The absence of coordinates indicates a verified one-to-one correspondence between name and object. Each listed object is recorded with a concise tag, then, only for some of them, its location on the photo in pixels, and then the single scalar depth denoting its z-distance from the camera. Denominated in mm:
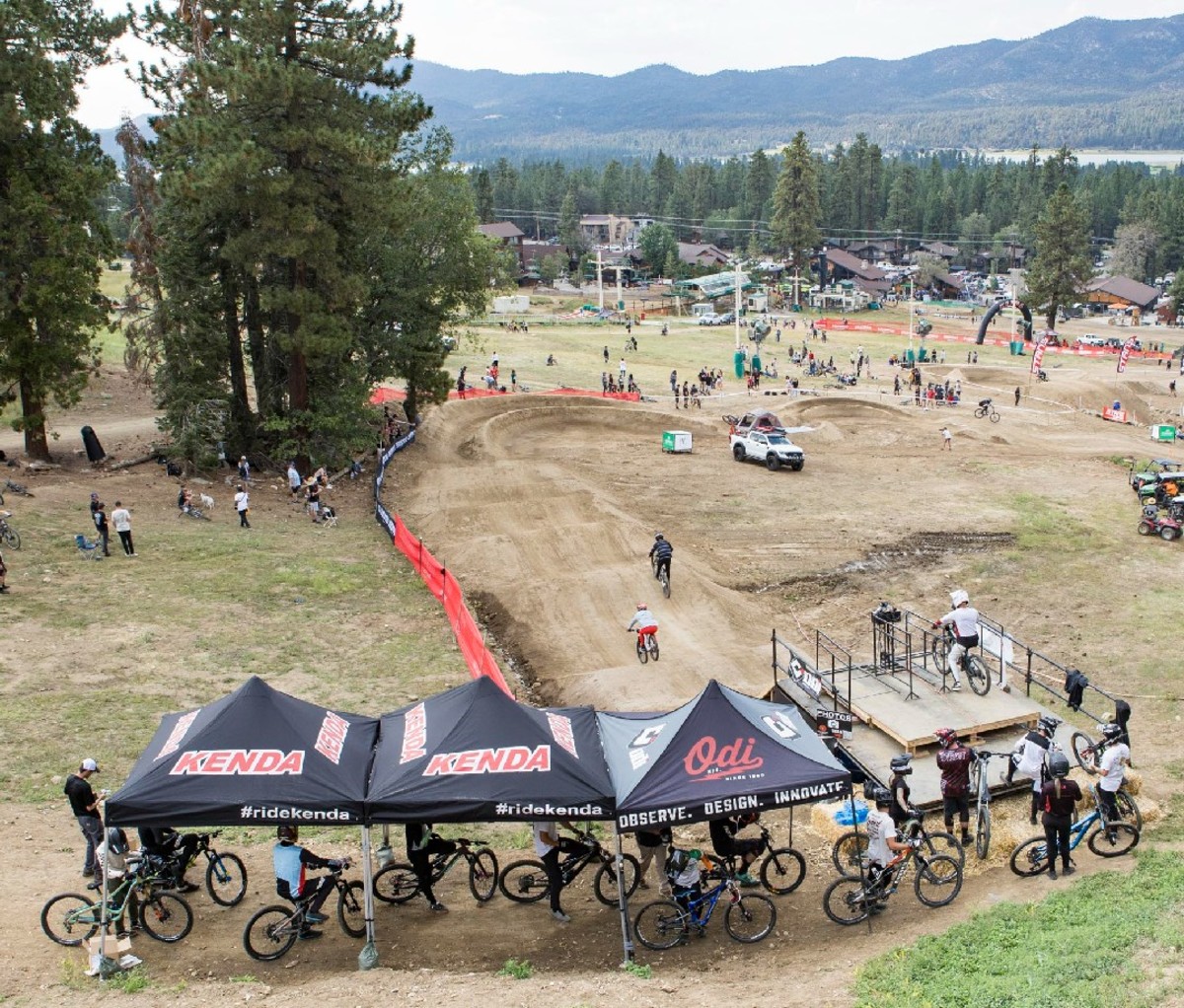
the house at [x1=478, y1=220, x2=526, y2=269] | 138250
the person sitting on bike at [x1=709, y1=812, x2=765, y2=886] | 12398
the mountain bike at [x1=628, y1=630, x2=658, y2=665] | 23469
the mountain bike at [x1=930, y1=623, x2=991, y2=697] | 17969
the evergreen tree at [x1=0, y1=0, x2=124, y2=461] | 33000
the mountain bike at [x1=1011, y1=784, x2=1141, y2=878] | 13148
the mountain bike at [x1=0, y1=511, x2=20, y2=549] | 26812
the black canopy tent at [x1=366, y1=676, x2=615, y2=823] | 11445
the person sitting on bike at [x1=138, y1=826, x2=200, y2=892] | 11930
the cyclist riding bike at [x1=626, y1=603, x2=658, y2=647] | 23203
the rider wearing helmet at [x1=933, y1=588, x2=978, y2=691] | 17844
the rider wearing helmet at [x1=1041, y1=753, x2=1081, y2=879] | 12305
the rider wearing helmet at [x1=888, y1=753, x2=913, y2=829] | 12781
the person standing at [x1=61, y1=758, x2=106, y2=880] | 12258
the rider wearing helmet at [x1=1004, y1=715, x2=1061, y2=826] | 14195
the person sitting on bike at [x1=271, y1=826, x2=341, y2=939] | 11414
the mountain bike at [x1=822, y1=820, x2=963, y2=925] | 12172
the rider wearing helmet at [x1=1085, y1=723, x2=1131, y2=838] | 13484
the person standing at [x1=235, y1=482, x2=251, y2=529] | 31812
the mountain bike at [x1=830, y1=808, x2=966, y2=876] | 12711
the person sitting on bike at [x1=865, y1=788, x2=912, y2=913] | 12164
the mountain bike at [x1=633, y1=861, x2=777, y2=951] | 11828
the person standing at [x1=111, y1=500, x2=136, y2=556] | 27016
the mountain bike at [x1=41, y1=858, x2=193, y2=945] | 11422
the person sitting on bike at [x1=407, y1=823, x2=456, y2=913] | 12227
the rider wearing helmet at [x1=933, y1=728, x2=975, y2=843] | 13384
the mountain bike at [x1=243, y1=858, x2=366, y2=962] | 11438
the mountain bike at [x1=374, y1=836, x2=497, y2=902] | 12570
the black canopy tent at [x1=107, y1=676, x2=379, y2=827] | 11141
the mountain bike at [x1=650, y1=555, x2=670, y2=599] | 27375
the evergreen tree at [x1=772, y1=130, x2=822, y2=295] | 110000
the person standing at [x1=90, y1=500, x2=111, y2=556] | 26969
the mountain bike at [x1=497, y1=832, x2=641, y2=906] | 12539
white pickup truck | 42656
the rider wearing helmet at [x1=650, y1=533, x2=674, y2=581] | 27094
